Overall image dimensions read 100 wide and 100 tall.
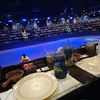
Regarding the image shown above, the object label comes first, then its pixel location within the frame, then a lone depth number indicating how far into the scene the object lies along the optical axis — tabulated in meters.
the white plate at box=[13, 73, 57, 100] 0.82
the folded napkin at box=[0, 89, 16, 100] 0.86
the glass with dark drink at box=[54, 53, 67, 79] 1.00
